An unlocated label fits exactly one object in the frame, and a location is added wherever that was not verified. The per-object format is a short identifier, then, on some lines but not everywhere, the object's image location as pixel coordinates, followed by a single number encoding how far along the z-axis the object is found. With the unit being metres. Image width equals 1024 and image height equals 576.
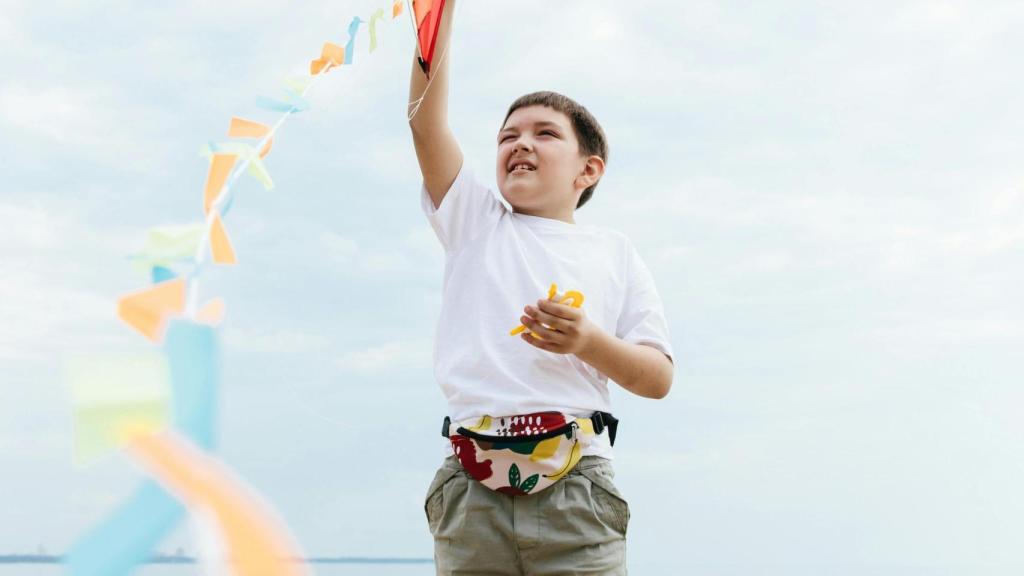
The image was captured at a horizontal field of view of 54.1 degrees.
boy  1.48
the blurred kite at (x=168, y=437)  0.83
